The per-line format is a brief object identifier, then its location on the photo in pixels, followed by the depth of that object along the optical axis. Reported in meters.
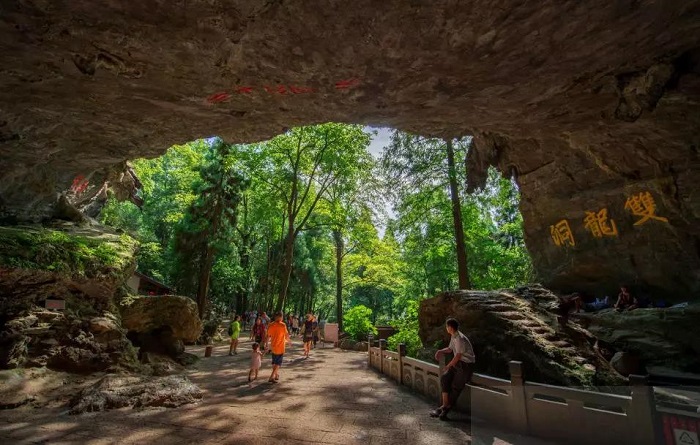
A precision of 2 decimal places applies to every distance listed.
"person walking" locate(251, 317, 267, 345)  14.29
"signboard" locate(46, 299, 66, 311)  7.68
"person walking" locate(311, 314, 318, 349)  16.86
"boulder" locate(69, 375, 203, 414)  5.95
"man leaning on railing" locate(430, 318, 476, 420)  5.96
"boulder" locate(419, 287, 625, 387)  6.65
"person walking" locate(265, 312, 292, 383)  8.99
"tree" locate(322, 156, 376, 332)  21.14
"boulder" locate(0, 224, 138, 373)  7.09
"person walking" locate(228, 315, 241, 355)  14.58
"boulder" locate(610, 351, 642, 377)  7.58
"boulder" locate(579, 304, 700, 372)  7.89
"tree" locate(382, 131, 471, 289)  15.68
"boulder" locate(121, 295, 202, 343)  10.36
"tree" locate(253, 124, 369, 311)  19.08
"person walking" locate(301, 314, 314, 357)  15.32
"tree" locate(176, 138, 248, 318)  21.05
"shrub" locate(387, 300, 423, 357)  11.39
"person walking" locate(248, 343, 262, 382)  9.06
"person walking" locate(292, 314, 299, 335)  30.19
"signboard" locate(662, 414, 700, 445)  2.92
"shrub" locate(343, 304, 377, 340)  19.22
